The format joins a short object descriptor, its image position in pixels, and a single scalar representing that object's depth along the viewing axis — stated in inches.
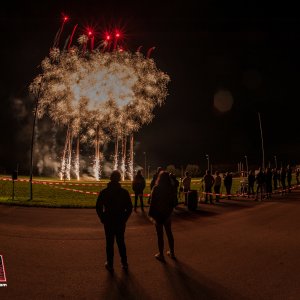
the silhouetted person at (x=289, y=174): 1021.2
